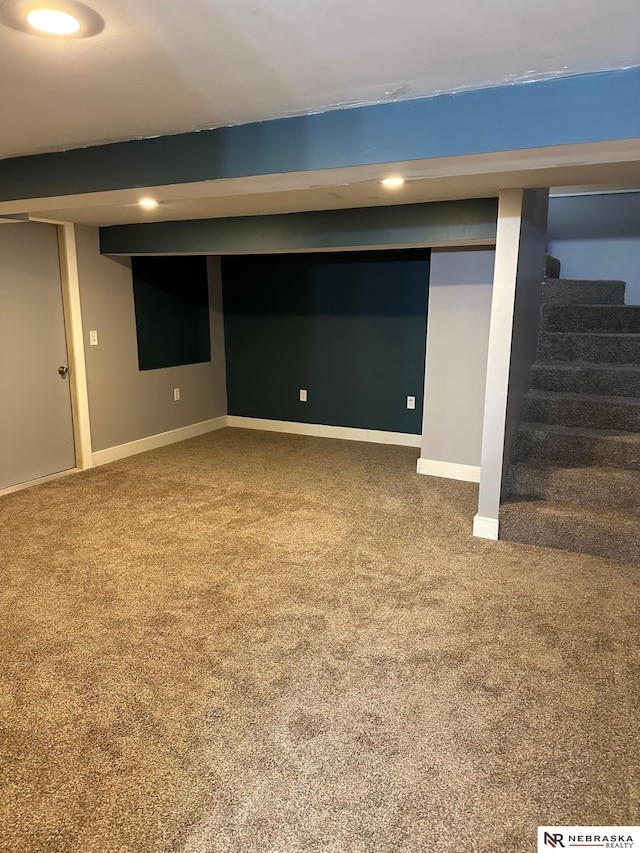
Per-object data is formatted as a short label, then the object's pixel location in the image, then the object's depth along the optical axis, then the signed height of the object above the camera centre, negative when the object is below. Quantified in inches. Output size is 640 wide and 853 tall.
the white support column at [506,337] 123.5 -3.4
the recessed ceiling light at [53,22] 51.5 +26.8
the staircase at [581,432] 131.6 -27.6
